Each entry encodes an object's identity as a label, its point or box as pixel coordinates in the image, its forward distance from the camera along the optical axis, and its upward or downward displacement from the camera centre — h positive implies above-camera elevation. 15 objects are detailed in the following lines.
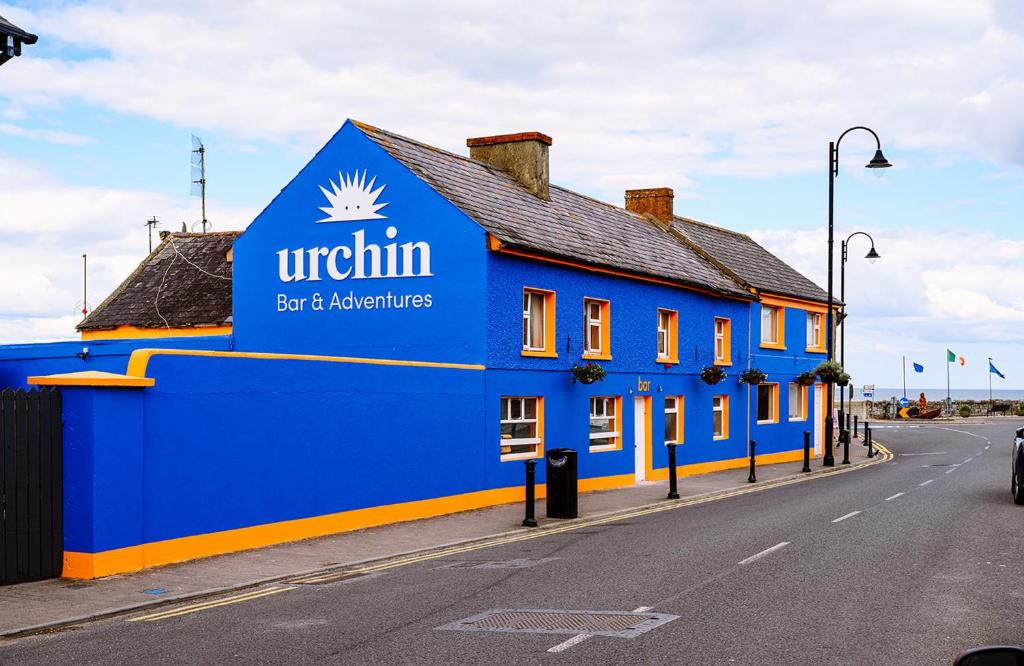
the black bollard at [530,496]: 17.61 -2.45
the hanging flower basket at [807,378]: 38.26 -1.02
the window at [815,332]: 41.17 +0.75
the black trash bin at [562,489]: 18.89 -2.50
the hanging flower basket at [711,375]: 30.33 -0.70
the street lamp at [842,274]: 45.97 +3.42
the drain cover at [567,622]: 9.23 -2.50
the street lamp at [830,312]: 32.65 +1.20
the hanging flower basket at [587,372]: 24.19 -0.49
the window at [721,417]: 33.03 -2.11
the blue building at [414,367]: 13.57 -0.27
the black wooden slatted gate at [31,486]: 11.90 -1.55
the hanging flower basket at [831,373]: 35.06 -0.76
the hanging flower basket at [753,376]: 33.59 -0.81
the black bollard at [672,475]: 22.42 -2.71
